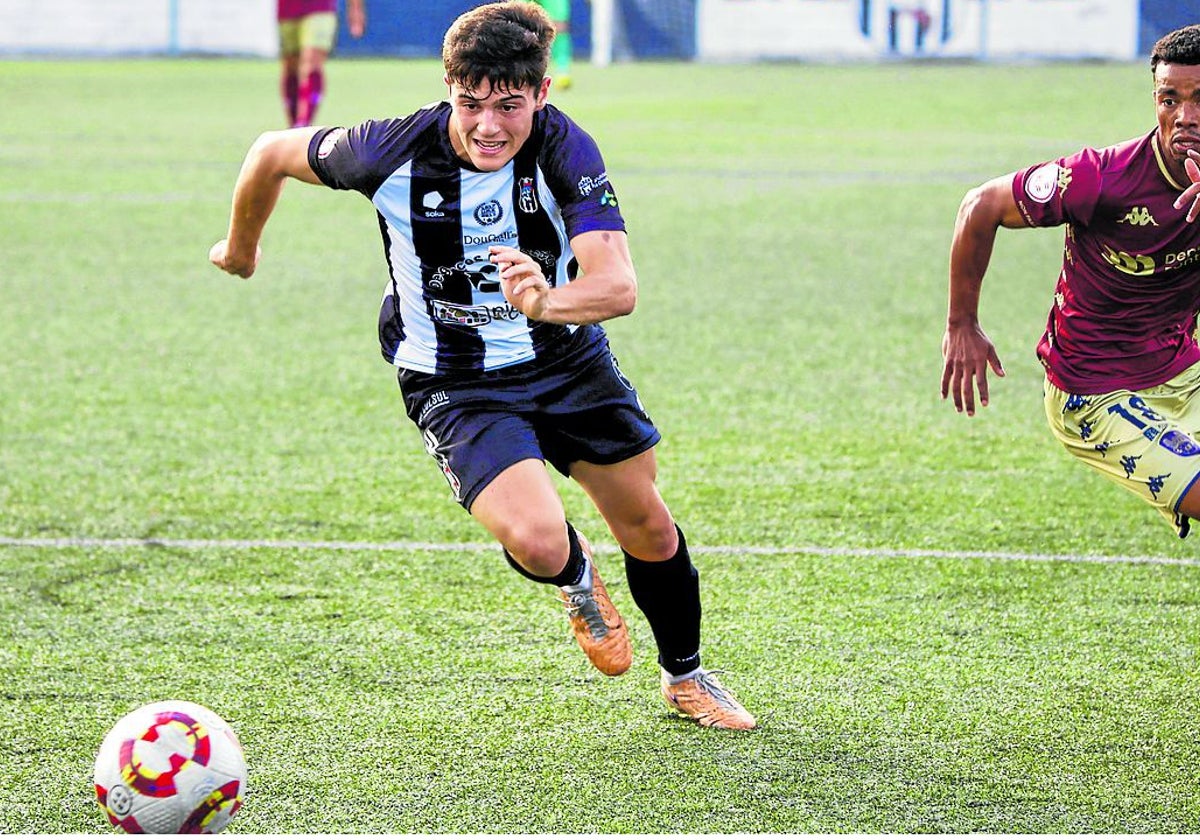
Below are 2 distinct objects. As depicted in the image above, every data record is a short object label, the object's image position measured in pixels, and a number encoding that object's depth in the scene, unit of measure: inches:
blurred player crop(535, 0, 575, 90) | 1891.3
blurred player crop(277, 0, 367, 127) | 1292.0
